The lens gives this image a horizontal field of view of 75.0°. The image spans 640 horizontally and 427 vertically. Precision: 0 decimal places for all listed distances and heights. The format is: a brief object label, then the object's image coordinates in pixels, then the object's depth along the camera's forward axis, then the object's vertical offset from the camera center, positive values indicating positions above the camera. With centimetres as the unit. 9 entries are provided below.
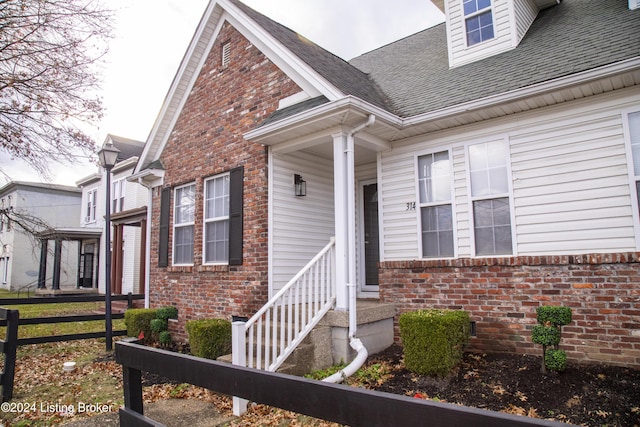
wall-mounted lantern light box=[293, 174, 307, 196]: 741 +137
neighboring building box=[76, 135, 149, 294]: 1769 +178
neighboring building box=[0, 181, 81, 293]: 2686 +317
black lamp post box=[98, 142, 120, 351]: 798 +112
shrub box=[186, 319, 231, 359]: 604 -106
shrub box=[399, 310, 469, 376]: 471 -92
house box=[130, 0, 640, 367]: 506 +141
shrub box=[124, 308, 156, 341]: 829 -108
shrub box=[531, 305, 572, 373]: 438 -77
